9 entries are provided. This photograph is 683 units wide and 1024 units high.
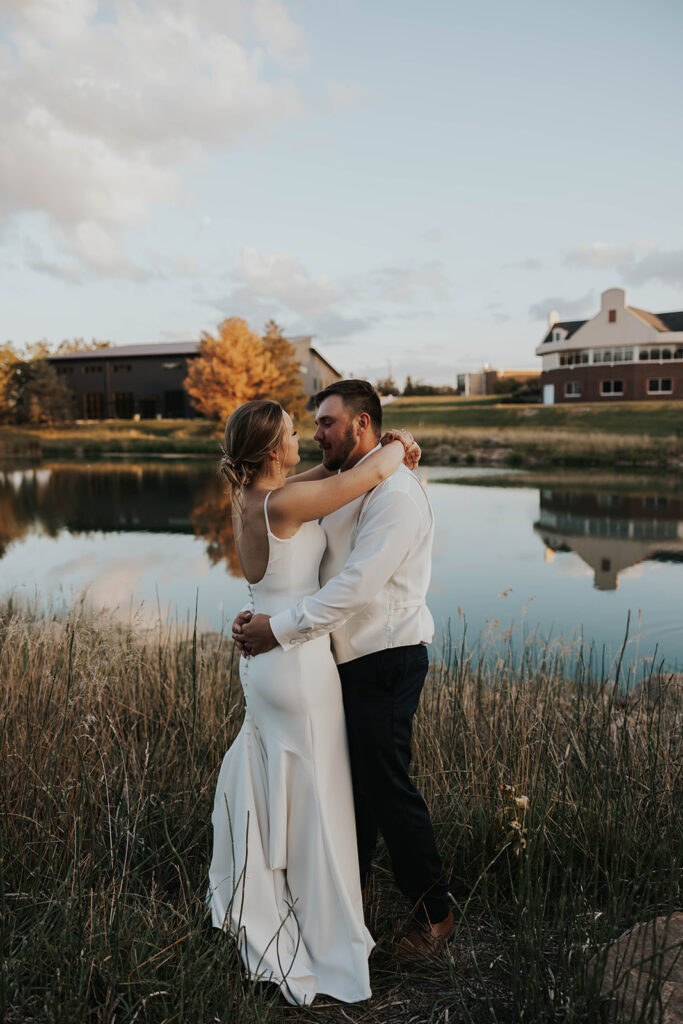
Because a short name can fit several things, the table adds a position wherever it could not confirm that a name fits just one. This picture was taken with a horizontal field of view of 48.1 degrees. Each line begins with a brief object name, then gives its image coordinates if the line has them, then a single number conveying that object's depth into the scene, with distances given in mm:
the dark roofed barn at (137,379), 59094
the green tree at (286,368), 44938
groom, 2734
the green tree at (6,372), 58875
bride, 2686
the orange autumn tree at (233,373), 43062
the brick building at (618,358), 50562
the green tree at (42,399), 55531
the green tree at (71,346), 88006
